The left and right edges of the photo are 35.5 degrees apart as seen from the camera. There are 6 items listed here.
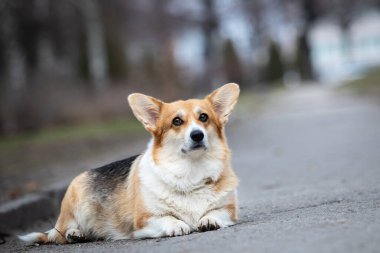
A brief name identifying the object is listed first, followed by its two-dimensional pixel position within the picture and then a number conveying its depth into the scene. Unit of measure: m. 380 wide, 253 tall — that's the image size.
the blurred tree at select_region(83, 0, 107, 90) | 30.64
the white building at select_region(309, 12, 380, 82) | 70.65
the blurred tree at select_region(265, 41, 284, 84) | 59.47
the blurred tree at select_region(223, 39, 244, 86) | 54.97
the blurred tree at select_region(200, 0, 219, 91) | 26.78
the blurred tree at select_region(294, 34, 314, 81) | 56.09
